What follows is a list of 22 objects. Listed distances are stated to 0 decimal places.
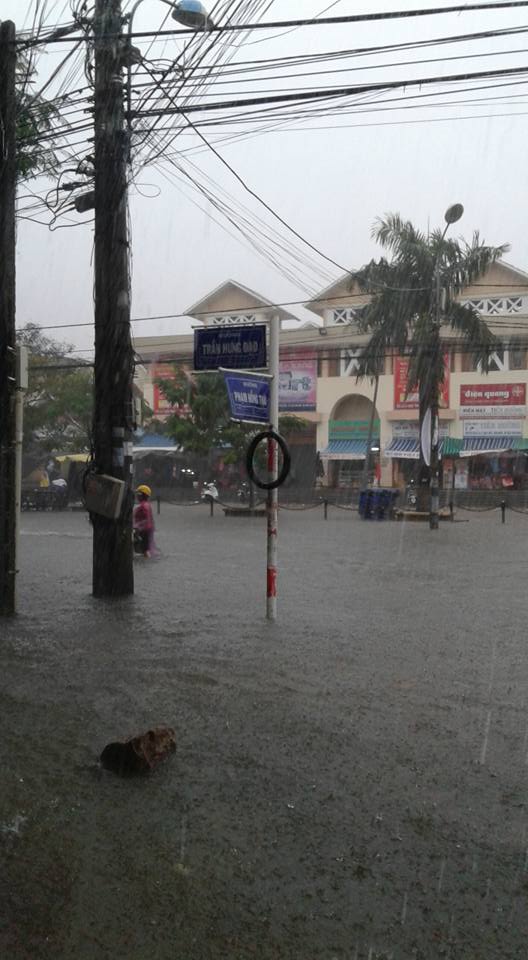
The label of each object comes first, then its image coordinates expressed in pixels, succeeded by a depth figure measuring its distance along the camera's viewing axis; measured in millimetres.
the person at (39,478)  38906
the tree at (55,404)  41125
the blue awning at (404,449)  43938
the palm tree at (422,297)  28094
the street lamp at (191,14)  9789
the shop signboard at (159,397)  47875
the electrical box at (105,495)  10336
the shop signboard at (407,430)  44406
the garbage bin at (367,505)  29938
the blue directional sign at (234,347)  9211
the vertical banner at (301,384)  47125
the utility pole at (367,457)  40188
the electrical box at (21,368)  9219
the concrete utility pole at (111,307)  10594
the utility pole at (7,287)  9047
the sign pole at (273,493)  9250
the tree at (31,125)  10492
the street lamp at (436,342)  26688
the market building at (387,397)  42938
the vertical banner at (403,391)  44219
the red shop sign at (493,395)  42812
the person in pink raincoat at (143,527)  16125
